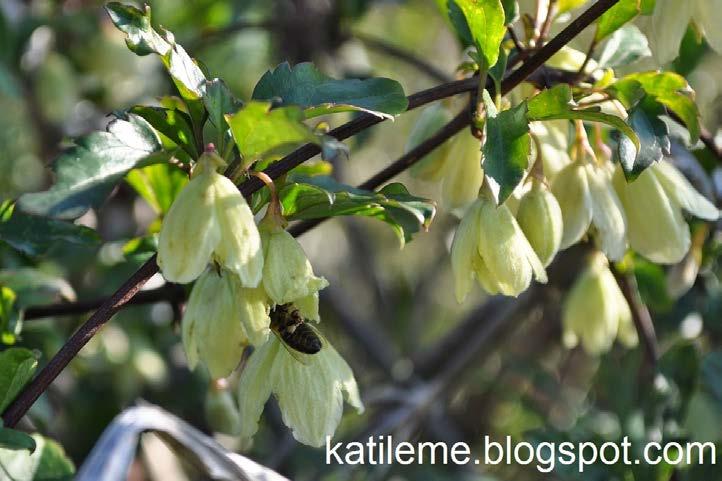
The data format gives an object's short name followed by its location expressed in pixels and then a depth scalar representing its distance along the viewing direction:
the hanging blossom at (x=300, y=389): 0.67
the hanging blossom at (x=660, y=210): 0.70
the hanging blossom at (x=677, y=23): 0.69
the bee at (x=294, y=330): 0.66
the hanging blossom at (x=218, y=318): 0.66
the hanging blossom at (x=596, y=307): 0.79
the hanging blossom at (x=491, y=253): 0.67
